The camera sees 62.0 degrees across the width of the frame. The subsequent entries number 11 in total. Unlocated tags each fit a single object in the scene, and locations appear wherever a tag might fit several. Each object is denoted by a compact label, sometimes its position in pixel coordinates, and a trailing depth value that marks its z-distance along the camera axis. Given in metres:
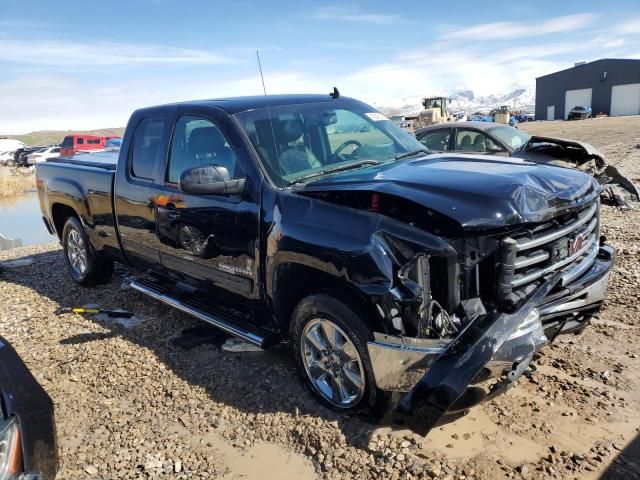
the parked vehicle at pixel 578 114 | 52.12
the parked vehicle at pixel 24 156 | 37.53
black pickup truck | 2.77
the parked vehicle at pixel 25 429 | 2.02
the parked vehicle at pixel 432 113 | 33.16
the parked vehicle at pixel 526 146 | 7.09
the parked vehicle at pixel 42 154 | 35.78
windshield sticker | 4.64
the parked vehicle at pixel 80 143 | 30.48
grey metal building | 57.38
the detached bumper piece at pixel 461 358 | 2.60
